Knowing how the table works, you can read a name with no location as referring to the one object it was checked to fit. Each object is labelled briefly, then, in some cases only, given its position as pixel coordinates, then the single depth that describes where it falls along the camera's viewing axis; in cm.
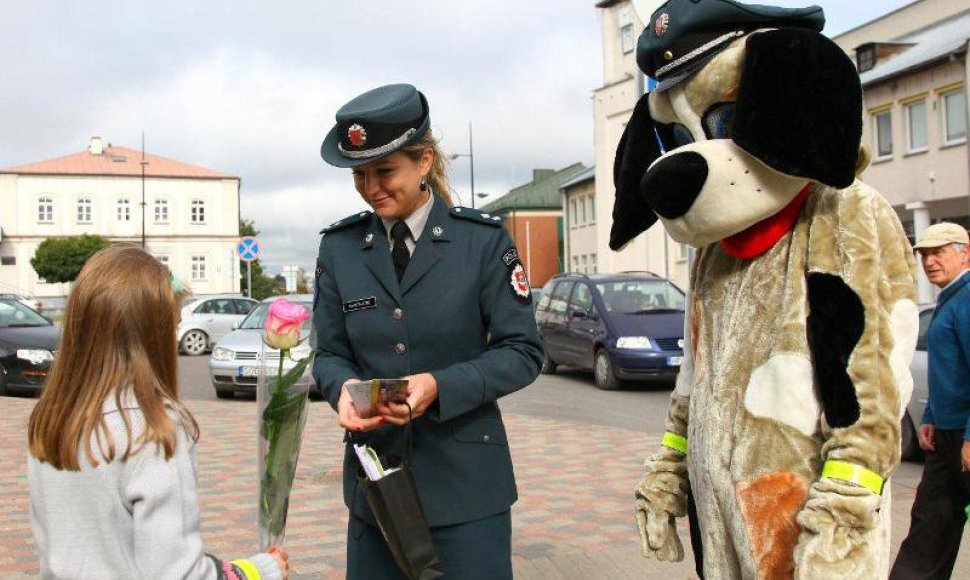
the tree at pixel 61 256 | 6556
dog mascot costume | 238
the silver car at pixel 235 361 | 1436
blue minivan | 1444
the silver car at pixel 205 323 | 2511
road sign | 2469
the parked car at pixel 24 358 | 1402
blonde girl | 223
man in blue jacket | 466
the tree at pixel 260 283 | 8719
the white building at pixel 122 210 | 7700
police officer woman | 282
